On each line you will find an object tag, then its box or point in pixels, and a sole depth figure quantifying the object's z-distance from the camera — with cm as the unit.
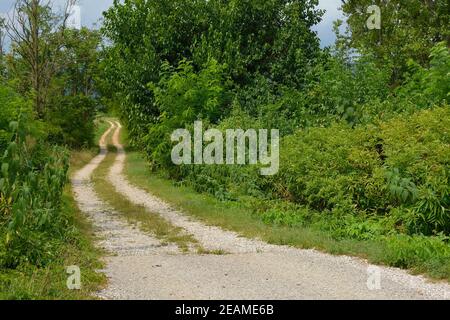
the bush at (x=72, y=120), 3788
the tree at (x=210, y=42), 2294
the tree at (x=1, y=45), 3200
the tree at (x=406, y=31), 2423
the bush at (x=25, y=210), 783
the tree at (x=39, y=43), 2905
